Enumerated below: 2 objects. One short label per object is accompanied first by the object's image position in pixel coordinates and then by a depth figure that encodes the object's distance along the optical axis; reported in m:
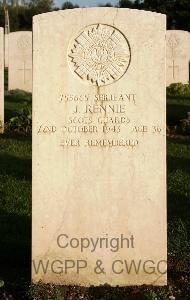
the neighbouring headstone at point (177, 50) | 15.92
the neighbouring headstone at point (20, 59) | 15.30
